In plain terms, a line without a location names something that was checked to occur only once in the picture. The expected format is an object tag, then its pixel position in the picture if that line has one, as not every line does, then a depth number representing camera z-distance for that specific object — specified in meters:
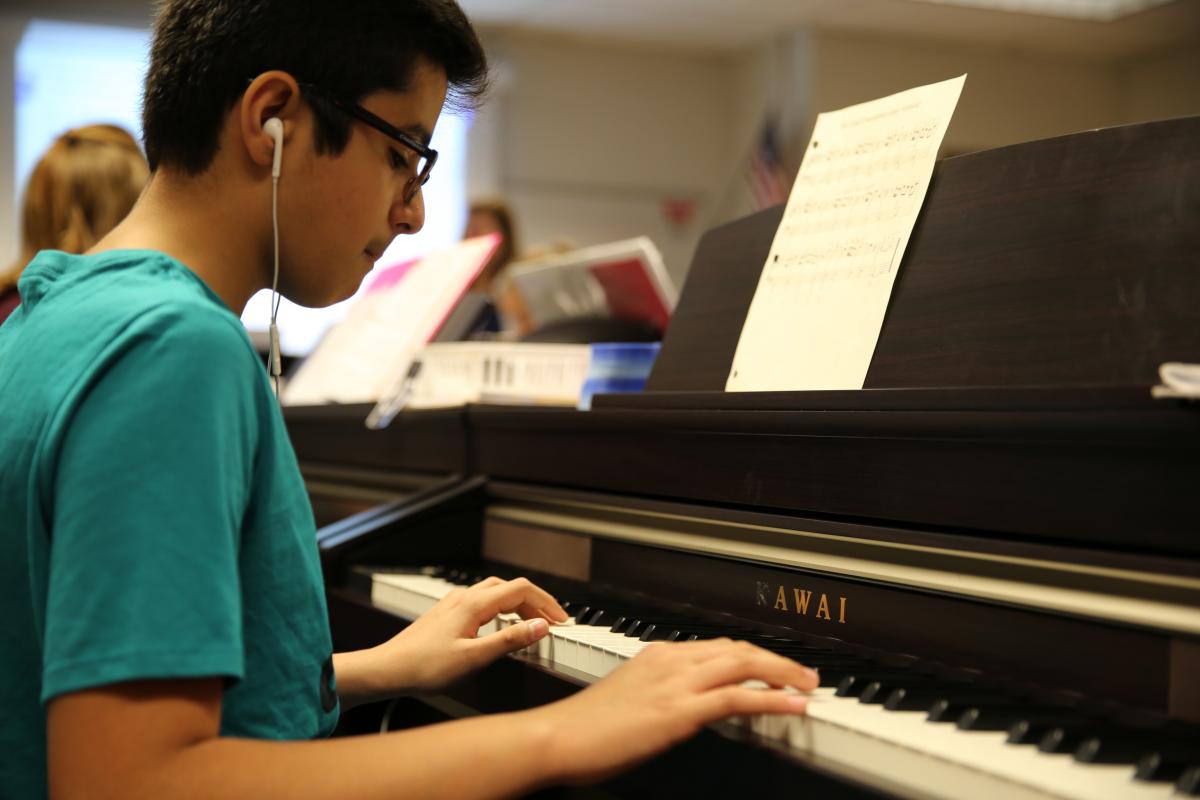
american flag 7.49
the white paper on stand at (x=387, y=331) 2.82
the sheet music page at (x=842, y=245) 1.42
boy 0.81
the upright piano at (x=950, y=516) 0.93
